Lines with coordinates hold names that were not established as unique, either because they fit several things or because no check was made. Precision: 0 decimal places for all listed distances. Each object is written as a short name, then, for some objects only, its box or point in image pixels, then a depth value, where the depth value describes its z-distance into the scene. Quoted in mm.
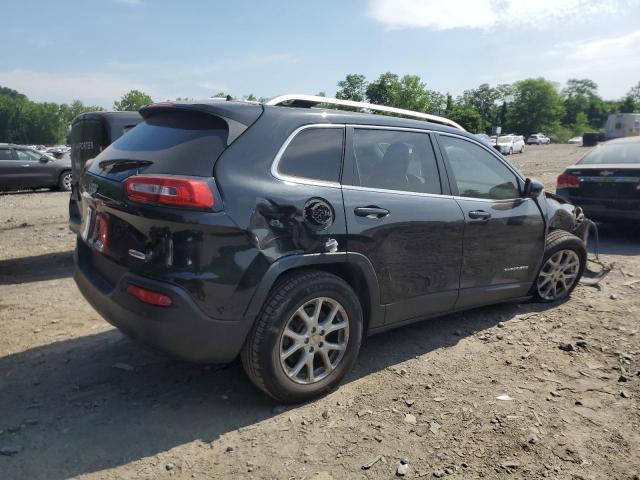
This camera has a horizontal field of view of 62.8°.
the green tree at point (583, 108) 134625
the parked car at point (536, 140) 82812
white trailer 54188
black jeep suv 2822
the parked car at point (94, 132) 6504
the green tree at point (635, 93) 139250
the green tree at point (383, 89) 67438
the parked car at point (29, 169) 14742
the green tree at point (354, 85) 68431
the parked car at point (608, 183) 7664
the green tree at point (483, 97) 127938
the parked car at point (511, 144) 42678
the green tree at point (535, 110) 119188
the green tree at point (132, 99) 128750
